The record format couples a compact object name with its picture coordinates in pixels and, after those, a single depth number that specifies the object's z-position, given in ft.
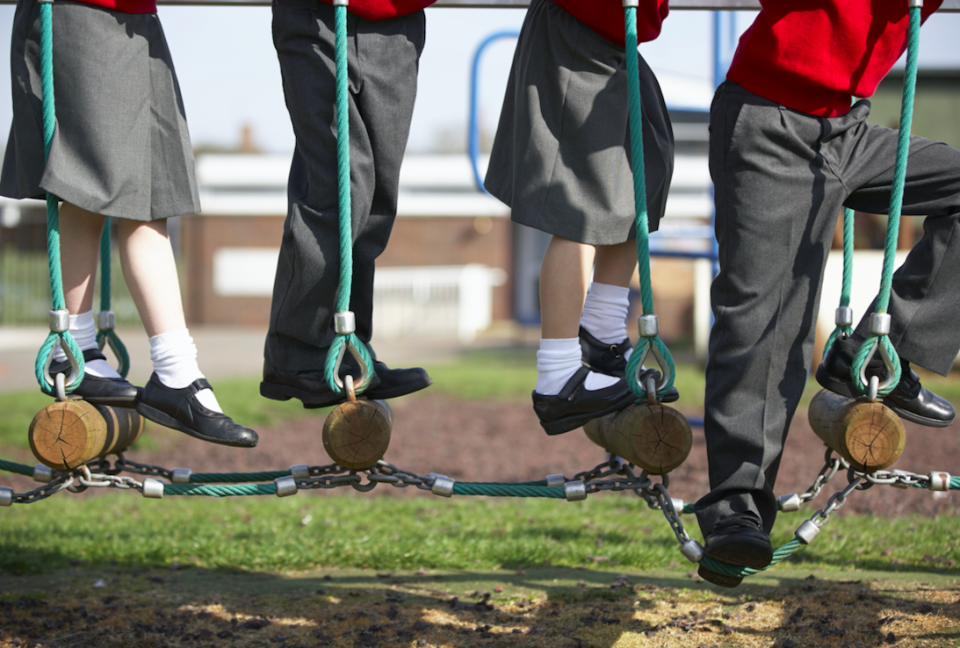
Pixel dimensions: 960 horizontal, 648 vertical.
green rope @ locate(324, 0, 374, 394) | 14.61
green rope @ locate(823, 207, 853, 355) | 17.26
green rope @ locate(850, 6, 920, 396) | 14.29
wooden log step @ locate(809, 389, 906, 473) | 14.56
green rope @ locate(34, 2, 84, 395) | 14.76
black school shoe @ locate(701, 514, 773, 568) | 13.90
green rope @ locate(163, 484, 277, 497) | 15.67
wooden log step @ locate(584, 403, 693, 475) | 14.62
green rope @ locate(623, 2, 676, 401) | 14.35
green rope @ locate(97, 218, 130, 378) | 18.63
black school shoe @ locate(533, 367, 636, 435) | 15.55
